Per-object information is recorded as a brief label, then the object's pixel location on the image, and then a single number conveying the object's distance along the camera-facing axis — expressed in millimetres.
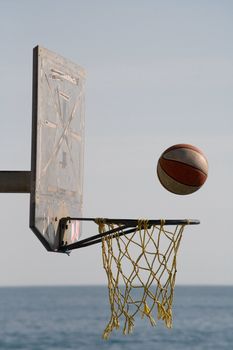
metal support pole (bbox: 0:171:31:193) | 10328
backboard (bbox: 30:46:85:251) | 9953
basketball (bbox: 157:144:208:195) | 10633
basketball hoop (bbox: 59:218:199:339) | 10477
